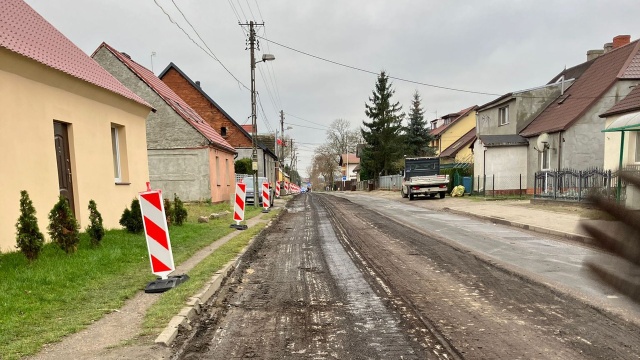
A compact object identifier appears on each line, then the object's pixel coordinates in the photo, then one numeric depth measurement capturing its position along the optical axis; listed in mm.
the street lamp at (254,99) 20312
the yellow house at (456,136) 39244
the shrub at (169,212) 10484
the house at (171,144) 20094
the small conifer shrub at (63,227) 6566
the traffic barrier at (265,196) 18953
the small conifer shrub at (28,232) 5930
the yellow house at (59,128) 6926
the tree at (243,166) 33281
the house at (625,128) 12500
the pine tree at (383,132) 46938
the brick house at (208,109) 31469
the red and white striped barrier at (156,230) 5602
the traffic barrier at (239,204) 12648
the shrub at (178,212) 11281
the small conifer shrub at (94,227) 7422
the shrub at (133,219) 9391
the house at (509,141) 24062
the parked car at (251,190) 23016
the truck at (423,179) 24469
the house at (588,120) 20344
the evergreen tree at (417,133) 48562
